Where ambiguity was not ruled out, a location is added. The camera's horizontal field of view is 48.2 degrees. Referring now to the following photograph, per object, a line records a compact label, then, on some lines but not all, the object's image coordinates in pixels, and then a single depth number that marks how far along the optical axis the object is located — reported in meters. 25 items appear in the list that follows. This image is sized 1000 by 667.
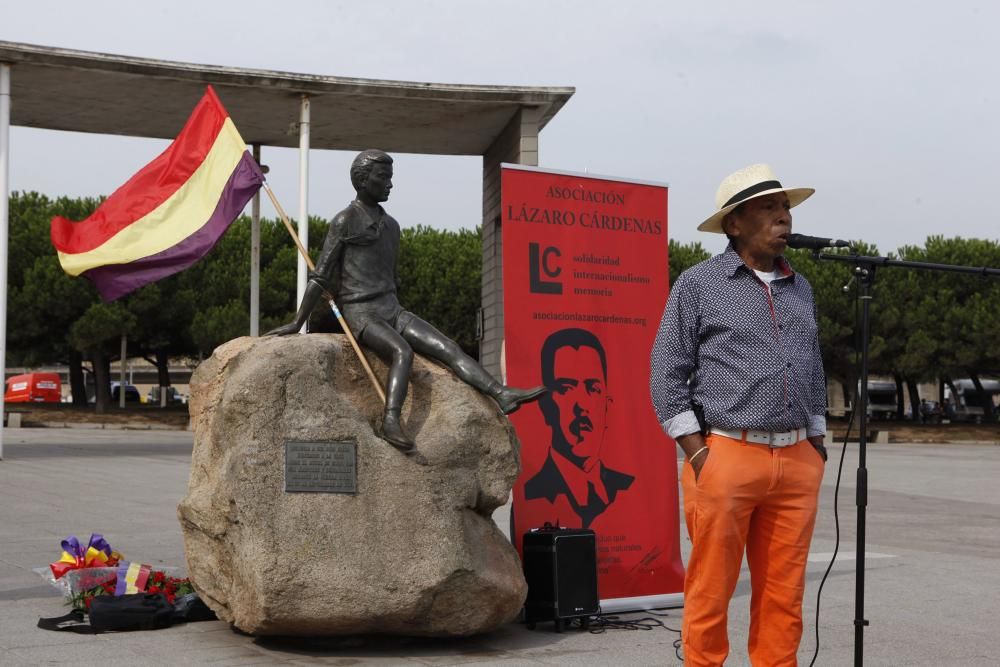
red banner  7.05
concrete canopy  18.19
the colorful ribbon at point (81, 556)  7.18
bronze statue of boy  6.48
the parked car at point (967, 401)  55.94
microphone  4.31
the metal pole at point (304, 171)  19.30
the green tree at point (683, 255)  46.00
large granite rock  5.77
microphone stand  4.34
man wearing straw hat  4.16
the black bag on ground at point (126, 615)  6.36
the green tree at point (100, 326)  37.25
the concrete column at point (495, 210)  20.30
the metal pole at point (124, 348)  39.60
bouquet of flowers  6.88
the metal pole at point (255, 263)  21.67
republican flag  8.19
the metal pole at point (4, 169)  17.75
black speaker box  6.58
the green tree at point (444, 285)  43.25
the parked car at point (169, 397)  62.19
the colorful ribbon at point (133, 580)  6.92
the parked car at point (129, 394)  64.06
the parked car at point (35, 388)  58.16
